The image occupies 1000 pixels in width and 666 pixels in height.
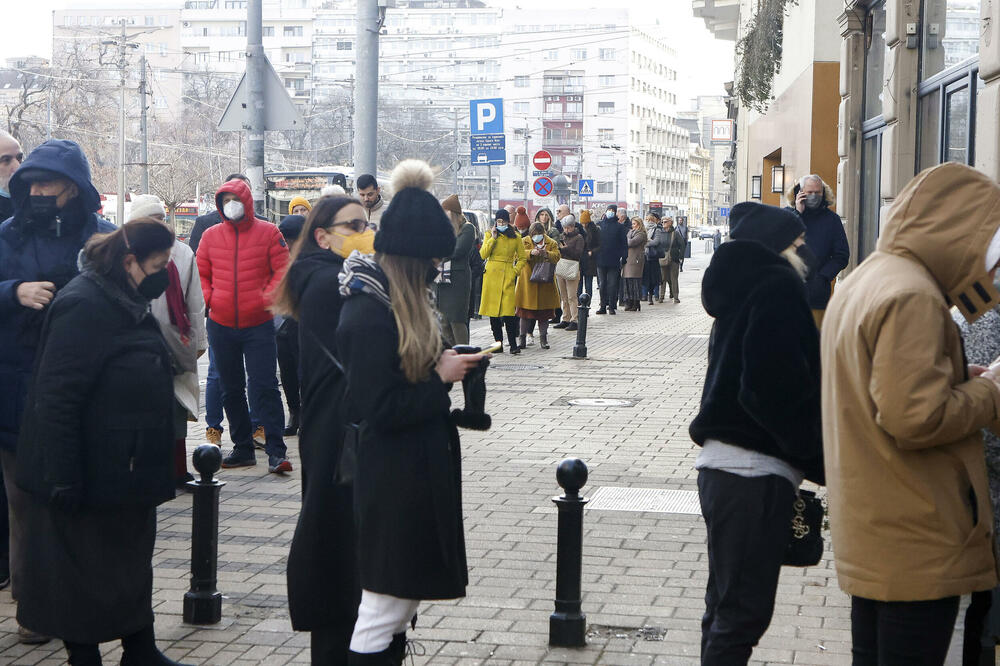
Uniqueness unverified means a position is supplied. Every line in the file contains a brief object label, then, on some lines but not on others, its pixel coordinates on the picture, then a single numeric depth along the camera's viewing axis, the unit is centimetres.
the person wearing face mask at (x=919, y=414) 328
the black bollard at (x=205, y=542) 560
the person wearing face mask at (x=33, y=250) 547
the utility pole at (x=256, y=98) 1342
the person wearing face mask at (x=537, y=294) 1802
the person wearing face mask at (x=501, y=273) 1733
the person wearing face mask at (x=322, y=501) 430
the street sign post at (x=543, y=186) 3057
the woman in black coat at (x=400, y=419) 386
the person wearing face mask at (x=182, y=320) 738
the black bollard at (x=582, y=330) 1669
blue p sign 2666
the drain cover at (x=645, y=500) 805
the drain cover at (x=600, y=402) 1291
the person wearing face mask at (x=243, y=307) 902
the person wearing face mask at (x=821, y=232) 1141
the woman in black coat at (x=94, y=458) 437
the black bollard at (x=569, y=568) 539
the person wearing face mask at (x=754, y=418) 395
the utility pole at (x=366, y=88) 1444
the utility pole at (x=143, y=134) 5141
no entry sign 3064
